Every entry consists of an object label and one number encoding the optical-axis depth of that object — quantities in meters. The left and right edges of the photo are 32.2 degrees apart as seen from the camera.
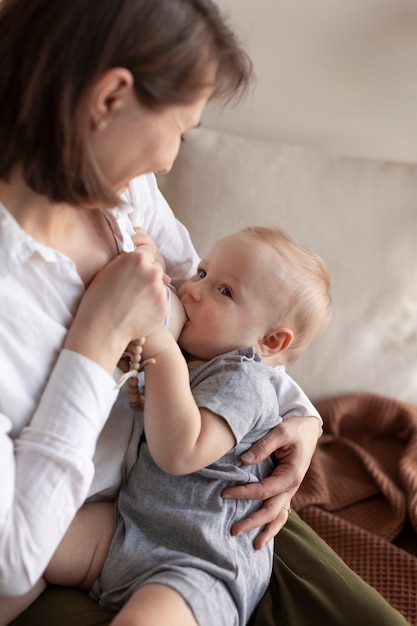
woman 0.84
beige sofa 1.83
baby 1.00
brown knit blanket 1.49
